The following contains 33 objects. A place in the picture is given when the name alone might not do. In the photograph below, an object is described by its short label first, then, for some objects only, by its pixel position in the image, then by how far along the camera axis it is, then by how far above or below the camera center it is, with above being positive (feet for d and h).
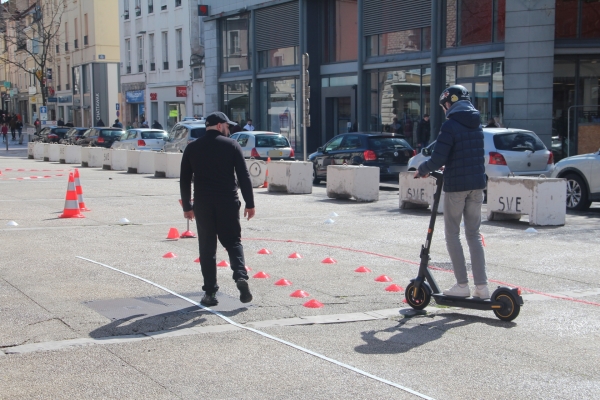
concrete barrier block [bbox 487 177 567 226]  42.50 -3.91
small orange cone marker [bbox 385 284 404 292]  26.89 -5.45
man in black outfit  23.94 -2.05
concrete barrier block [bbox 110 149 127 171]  96.17 -3.81
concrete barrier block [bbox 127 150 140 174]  90.99 -3.74
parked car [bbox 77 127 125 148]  124.36 -1.35
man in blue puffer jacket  22.84 -1.42
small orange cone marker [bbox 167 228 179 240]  38.34 -5.06
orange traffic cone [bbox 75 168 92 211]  49.26 -4.15
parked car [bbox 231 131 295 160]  82.75 -1.90
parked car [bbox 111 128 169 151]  108.78 -1.63
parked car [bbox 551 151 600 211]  50.60 -3.40
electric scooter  22.29 -4.88
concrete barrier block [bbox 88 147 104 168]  103.05 -3.68
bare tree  204.74 +31.01
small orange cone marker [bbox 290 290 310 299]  25.84 -5.38
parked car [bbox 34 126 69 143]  151.12 -1.01
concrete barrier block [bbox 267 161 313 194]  62.95 -3.87
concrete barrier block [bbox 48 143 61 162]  117.19 -3.43
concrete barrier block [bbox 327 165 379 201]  56.59 -3.99
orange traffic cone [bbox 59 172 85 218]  46.55 -4.51
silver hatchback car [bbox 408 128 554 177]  56.24 -2.03
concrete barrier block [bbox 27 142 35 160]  128.28 -3.53
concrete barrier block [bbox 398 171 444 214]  48.70 -4.04
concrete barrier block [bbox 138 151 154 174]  89.92 -3.93
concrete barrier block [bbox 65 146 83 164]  112.57 -3.71
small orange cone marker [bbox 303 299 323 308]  24.39 -5.38
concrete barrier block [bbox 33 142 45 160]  123.14 -3.44
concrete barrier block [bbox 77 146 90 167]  104.79 -3.63
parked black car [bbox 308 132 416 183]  70.44 -2.30
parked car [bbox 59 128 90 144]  136.41 -1.11
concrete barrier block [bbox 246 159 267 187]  68.85 -3.85
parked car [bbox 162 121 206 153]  91.20 -0.74
